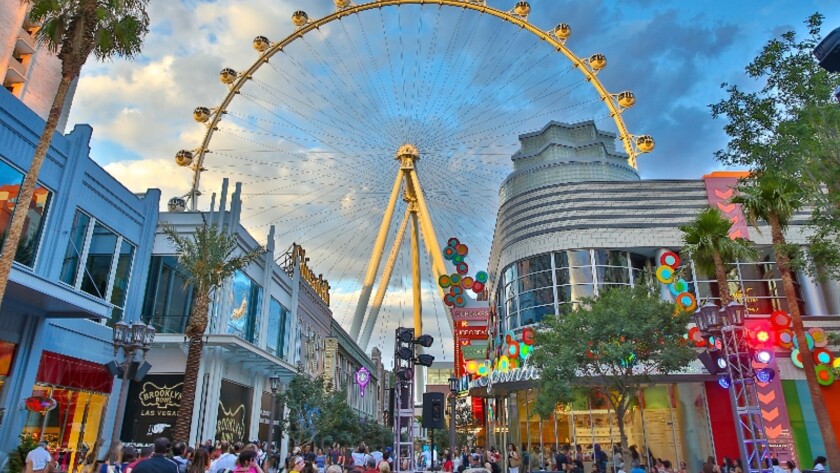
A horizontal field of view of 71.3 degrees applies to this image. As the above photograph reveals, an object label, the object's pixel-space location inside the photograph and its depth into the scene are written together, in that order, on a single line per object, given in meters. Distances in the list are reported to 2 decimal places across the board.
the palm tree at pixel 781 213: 20.19
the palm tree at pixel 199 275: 20.14
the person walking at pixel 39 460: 13.15
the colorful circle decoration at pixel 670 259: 33.78
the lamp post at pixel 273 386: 27.85
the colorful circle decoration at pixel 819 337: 30.22
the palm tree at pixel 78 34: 14.69
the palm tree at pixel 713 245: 23.91
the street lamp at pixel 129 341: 16.28
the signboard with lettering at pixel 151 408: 25.84
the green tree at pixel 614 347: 24.53
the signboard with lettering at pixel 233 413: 27.81
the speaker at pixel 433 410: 18.75
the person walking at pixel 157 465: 7.00
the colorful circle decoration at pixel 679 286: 32.94
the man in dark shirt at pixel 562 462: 23.33
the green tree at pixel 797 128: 16.48
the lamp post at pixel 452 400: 28.95
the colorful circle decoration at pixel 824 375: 29.81
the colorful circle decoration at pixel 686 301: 32.25
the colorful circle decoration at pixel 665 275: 33.31
